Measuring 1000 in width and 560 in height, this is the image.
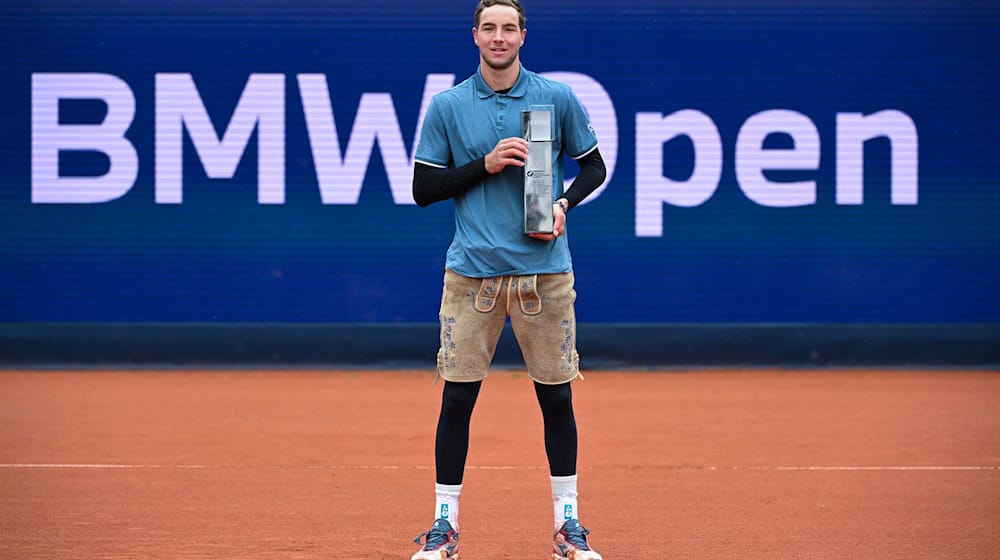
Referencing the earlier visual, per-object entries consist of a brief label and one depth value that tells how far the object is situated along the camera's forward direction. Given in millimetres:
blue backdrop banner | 24422
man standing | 9578
